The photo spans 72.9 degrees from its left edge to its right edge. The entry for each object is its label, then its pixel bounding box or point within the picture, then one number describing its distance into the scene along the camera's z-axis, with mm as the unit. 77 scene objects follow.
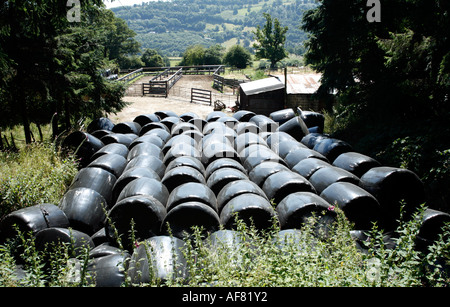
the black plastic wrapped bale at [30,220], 5387
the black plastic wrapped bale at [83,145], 9430
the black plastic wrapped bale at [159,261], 4211
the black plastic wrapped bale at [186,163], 7621
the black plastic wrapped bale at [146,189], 6312
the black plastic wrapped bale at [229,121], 12083
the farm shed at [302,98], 17953
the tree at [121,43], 50344
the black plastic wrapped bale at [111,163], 7879
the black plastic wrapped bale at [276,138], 9773
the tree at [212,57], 51928
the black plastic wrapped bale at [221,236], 4873
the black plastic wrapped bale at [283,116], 13070
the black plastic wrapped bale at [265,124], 11680
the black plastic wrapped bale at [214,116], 13305
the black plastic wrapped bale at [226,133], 10116
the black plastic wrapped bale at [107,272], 4363
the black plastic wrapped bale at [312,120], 12641
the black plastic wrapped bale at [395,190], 6711
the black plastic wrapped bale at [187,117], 13750
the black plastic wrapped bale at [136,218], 5734
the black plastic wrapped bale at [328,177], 6977
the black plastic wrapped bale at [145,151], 8633
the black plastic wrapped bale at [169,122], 12367
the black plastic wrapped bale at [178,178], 7027
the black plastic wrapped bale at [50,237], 4926
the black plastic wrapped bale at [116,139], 10117
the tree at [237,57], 53469
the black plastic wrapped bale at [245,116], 13500
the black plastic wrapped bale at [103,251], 5219
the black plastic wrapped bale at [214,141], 8938
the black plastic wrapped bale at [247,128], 10883
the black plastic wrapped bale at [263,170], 7363
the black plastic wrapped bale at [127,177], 7062
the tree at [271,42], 54625
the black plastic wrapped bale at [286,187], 6645
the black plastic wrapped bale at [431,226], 6027
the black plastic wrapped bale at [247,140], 9414
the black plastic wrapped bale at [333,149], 9141
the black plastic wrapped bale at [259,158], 8047
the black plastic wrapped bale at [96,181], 7051
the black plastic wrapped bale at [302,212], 5828
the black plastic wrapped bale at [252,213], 5707
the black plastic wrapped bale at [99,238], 5973
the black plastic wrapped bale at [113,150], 8772
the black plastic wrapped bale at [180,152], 8359
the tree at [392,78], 8000
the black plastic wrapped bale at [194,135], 10070
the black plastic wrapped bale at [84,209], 6137
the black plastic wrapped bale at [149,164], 7800
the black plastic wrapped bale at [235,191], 6305
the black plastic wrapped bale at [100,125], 11773
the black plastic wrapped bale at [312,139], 10080
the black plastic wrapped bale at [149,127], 11328
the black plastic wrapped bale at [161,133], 10527
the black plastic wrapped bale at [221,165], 7723
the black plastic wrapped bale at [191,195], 6086
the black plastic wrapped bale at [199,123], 12178
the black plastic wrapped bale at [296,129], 11266
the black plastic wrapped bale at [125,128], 11266
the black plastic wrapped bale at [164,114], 13934
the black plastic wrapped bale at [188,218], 5691
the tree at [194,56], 52844
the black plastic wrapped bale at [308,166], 7598
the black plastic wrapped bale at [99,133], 10938
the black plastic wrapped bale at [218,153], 8453
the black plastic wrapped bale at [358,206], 6141
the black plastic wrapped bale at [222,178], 7070
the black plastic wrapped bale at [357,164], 7746
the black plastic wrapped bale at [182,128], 10844
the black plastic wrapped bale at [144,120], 12516
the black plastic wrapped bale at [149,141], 9570
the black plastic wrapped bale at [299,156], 8391
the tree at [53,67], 8320
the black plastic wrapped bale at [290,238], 3690
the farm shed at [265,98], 18094
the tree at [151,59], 55500
